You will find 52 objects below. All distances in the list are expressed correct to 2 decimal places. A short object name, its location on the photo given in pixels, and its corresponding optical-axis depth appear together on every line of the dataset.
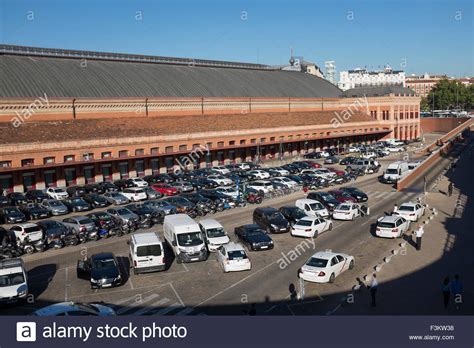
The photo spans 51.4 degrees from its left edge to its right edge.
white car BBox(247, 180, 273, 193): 44.33
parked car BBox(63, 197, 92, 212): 38.97
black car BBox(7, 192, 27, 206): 40.84
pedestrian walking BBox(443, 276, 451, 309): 19.52
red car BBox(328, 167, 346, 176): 51.87
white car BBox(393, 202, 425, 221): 34.28
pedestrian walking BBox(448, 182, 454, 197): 43.84
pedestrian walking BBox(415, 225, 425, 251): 27.55
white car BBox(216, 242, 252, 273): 24.19
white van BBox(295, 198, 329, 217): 35.00
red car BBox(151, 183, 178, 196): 44.97
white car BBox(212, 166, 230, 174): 53.85
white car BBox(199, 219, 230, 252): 27.38
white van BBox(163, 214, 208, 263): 25.84
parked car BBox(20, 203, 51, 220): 36.84
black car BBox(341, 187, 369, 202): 41.03
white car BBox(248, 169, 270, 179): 51.30
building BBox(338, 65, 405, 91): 161.32
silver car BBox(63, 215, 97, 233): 31.11
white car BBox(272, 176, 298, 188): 46.66
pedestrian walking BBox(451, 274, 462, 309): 19.69
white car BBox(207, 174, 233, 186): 48.59
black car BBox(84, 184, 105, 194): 45.38
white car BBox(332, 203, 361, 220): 35.00
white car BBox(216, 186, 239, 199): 41.53
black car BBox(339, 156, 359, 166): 61.91
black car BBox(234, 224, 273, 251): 27.98
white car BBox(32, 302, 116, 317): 17.28
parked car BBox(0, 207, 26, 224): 36.03
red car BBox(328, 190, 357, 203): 39.59
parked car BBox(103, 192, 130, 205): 41.50
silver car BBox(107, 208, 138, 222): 33.54
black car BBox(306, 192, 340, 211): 37.56
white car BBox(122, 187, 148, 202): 42.50
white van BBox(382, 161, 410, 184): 50.28
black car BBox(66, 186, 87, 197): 43.40
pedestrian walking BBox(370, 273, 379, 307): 19.83
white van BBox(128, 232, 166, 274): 24.20
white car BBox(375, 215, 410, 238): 29.91
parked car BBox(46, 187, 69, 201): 42.81
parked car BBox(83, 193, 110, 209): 40.56
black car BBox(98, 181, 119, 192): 45.59
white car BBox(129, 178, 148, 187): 46.97
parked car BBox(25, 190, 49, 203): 41.75
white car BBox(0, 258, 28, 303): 20.80
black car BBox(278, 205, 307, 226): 33.03
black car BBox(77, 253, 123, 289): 22.44
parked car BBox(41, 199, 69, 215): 38.07
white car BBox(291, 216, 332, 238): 30.34
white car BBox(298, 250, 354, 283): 22.35
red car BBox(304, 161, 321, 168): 58.19
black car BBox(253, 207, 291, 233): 31.59
